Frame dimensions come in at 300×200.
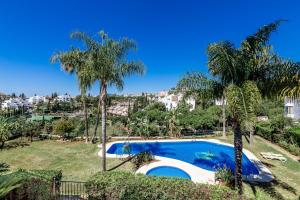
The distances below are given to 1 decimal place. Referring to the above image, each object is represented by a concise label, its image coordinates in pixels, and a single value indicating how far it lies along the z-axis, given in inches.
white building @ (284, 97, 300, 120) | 814.6
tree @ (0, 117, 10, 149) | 463.5
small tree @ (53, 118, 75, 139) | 532.1
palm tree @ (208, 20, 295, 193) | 243.2
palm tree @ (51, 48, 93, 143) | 412.2
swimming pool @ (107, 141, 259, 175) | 414.4
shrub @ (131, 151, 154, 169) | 392.4
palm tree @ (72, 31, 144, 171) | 323.8
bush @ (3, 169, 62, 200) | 205.0
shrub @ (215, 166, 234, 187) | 306.7
